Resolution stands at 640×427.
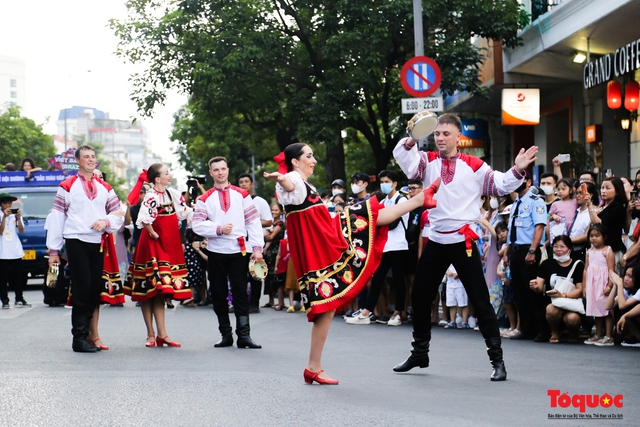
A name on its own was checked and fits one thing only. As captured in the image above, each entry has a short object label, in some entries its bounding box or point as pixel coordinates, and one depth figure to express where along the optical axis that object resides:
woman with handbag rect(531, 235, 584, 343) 11.20
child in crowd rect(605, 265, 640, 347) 10.73
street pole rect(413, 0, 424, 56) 17.44
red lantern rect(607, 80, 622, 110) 18.39
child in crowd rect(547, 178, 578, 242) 12.02
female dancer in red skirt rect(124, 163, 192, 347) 10.95
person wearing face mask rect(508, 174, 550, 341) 11.53
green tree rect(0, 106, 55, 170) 59.25
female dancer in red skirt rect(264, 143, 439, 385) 7.98
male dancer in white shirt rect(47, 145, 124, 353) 10.41
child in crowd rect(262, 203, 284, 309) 16.75
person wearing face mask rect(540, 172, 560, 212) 12.52
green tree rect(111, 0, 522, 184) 22.59
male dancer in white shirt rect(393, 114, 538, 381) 8.35
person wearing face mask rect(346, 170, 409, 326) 13.60
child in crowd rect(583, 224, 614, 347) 11.07
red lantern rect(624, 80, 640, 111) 17.58
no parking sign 15.83
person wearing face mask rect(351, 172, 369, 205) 13.41
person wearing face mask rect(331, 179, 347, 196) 15.51
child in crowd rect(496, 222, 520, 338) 12.07
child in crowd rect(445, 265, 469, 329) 13.02
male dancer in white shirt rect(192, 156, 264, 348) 10.91
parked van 22.05
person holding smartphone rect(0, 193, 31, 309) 16.86
